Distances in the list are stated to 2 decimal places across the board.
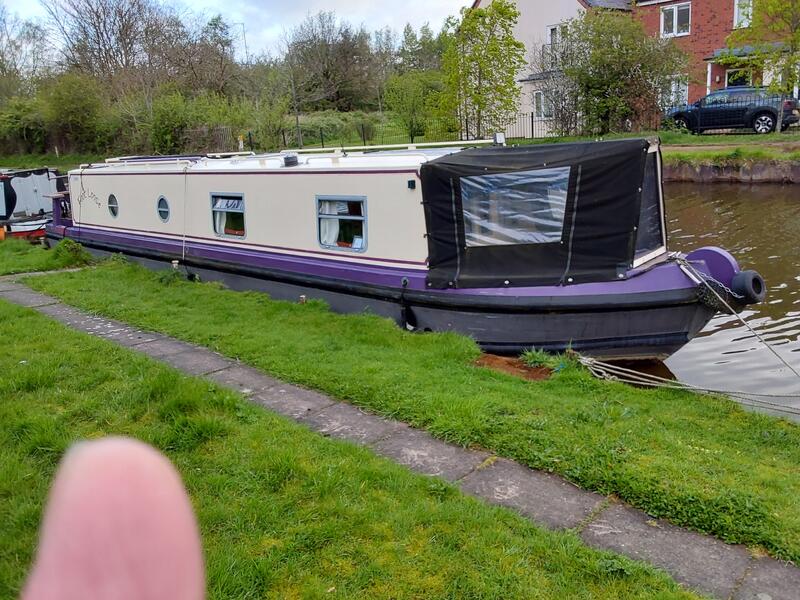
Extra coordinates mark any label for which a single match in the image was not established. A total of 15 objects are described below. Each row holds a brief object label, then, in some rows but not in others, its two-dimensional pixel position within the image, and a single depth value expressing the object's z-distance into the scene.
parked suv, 22.95
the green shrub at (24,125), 35.12
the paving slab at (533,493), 3.68
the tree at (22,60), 41.00
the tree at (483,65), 22.53
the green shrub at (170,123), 25.66
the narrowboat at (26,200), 16.28
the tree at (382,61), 43.53
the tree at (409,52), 52.78
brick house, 29.23
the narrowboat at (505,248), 6.88
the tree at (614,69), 24.11
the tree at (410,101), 29.14
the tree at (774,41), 21.47
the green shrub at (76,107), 32.22
